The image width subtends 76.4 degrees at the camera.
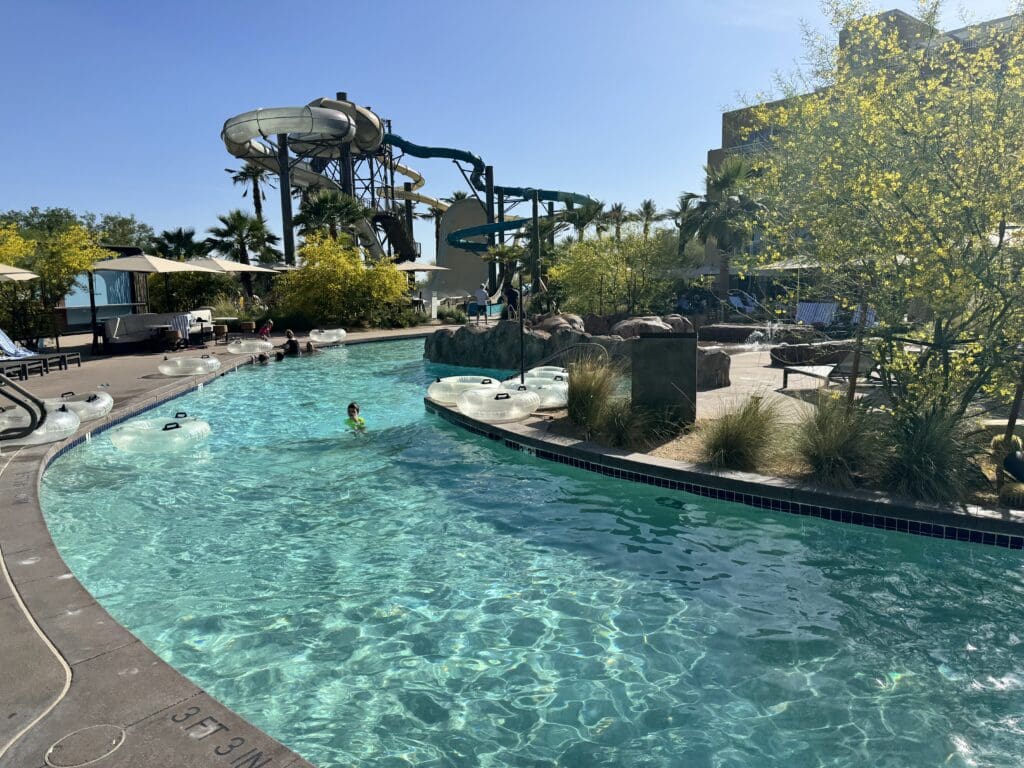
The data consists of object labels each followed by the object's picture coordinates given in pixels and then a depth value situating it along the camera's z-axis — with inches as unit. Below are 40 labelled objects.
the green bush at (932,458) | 216.8
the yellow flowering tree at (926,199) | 211.0
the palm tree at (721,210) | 896.3
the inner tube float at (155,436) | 319.0
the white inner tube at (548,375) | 414.9
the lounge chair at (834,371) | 393.0
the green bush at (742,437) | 254.8
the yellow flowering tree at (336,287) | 952.9
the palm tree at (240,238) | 1112.2
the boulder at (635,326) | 600.1
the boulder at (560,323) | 621.3
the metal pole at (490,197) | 1619.1
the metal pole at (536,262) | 457.7
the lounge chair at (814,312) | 766.5
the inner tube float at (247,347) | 673.0
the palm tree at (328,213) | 1158.3
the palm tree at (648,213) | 1469.0
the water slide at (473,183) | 1526.8
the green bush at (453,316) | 1109.1
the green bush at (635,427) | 292.0
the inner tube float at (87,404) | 347.6
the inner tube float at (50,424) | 297.7
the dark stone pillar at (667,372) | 299.4
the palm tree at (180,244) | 1097.4
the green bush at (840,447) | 232.8
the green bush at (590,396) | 307.9
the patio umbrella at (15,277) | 495.2
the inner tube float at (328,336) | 795.4
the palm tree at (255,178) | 1574.8
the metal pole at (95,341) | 656.4
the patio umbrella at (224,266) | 729.0
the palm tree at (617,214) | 1402.4
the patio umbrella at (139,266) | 623.8
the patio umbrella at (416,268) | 1141.7
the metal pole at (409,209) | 1913.1
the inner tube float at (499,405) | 344.2
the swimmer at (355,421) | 360.2
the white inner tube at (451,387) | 401.1
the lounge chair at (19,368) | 460.4
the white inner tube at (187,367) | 526.3
